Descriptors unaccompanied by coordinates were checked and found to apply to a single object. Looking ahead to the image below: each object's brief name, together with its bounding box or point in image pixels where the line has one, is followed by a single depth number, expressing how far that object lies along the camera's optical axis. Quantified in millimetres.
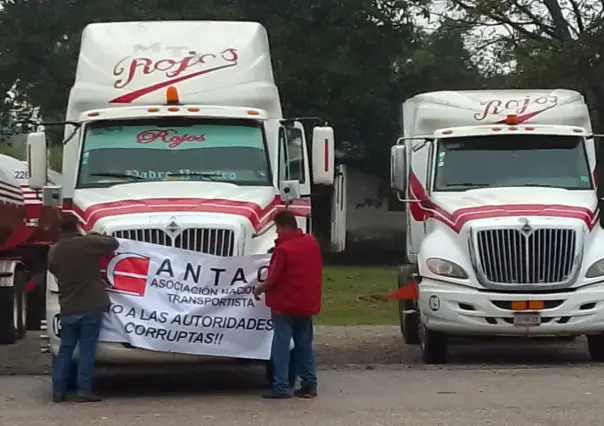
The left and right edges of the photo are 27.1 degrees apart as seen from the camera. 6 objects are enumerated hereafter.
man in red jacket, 11383
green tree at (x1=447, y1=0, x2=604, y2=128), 33344
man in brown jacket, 11359
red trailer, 18641
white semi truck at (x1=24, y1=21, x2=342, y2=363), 11867
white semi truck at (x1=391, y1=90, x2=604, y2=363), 13906
